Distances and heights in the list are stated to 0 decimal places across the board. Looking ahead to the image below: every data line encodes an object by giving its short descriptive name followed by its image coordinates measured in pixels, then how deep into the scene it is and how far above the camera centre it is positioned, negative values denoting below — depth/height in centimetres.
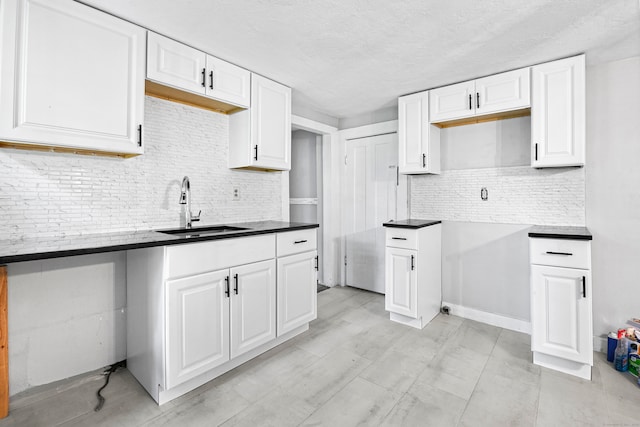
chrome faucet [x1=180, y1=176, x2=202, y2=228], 229 +11
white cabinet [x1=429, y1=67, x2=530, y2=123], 254 +108
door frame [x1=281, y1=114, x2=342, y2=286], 409 +12
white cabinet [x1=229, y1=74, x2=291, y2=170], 261 +76
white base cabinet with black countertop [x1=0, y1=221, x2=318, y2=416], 132 -16
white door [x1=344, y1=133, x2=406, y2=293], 367 +15
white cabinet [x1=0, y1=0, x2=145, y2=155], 151 +75
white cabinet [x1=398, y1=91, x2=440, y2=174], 304 +81
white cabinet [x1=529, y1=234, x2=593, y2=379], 201 -62
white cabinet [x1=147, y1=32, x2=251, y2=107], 201 +105
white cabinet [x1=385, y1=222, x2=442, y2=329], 276 -56
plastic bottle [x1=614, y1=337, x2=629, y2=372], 209 -98
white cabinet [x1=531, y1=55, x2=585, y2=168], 230 +82
